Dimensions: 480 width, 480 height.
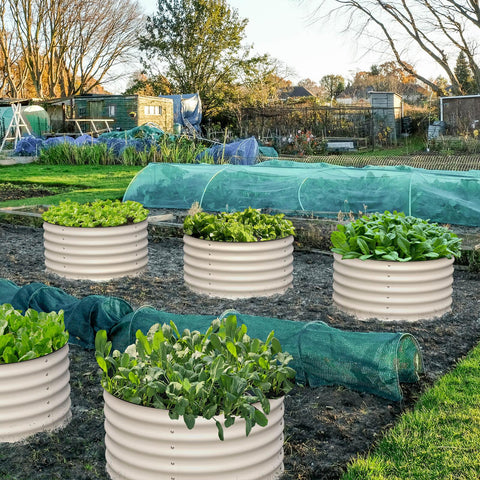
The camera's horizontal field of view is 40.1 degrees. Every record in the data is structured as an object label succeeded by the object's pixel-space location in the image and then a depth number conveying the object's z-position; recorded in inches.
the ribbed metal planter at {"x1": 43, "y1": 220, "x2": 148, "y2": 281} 269.3
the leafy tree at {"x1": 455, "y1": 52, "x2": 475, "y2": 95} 1485.0
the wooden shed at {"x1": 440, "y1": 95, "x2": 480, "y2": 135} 1052.8
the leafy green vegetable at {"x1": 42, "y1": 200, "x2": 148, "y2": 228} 271.4
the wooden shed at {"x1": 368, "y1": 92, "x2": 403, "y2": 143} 1101.6
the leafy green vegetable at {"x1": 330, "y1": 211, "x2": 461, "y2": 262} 216.2
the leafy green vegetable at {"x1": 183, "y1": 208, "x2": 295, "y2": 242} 244.2
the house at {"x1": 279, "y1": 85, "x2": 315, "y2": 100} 3059.3
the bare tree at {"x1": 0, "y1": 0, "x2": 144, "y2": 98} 1630.2
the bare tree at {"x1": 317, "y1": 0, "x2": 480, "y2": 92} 1368.1
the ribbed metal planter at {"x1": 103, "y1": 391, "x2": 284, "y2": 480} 110.3
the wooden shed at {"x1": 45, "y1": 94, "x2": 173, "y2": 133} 1147.9
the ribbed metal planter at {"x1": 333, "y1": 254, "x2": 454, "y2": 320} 214.7
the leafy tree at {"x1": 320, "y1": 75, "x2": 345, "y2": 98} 2586.1
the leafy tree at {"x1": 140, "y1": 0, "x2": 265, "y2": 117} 1578.5
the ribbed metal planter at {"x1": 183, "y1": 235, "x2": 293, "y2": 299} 241.1
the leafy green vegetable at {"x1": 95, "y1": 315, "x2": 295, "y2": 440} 108.4
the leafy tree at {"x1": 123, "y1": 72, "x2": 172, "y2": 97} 1646.2
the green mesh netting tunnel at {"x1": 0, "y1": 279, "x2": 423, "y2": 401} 156.6
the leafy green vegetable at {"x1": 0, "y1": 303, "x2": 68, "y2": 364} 138.0
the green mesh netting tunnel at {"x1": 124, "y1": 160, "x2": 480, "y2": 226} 345.7
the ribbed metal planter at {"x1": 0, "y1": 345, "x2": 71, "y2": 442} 137.4
